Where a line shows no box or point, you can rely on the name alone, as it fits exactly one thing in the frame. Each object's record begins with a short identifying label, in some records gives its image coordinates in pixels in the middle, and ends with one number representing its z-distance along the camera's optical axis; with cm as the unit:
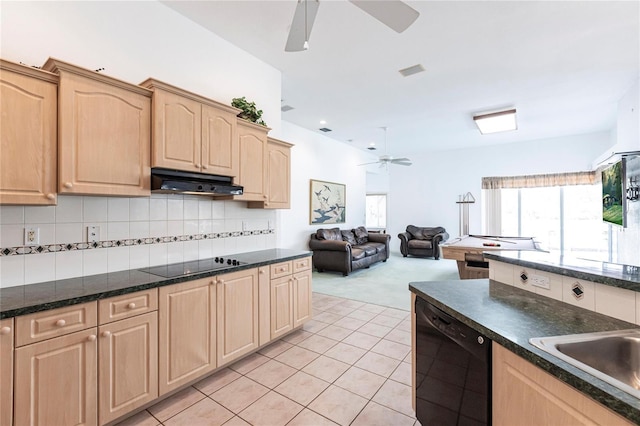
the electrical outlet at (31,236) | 182
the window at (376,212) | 1041
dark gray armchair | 771
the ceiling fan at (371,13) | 175
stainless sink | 107
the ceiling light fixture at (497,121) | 499
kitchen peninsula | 83
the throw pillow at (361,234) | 718
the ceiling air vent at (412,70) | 354
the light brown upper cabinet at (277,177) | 325
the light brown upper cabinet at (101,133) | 175
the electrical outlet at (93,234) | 207
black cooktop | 219
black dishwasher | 122
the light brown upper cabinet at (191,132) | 216
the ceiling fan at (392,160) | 613
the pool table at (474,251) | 435
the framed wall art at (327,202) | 648
